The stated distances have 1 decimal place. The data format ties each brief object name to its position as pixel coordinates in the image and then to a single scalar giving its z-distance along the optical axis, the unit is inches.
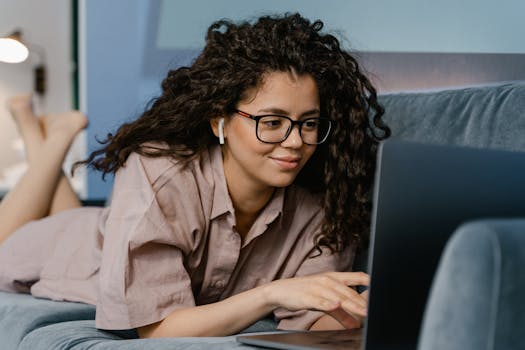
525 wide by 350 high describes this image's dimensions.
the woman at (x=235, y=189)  68.0
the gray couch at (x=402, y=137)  65.9
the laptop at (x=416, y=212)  50.4
